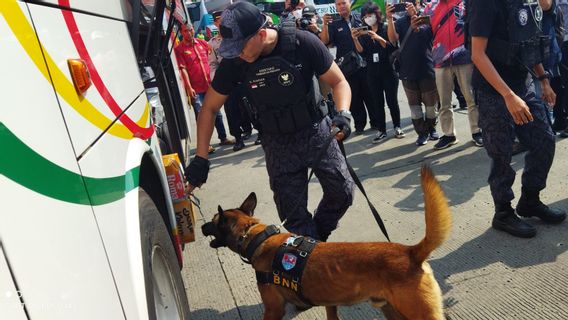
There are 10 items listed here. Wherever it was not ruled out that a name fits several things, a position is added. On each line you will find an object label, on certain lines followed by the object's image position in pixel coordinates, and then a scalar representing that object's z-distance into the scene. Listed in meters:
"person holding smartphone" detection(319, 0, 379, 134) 6.14
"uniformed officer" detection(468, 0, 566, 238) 2.75
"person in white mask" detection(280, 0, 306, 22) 6.31
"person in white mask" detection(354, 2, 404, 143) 5.98
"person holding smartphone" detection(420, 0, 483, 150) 5.07
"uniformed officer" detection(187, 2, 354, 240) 2.42
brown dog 1.86
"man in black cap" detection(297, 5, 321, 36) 6.17
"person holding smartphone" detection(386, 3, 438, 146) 5.36
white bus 0.82
